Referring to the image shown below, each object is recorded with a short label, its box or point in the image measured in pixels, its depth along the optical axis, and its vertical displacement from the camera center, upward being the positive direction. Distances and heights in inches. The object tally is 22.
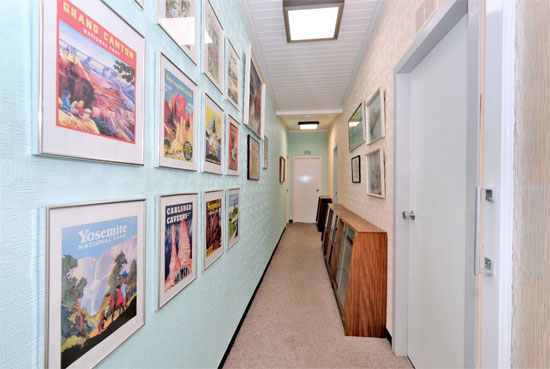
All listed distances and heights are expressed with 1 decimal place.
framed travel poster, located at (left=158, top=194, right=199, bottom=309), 37.1 -10.7
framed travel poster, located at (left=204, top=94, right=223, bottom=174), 52.6 +10.7
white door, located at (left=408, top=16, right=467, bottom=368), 48.9 -4.9
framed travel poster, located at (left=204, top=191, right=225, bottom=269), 53.5 -10.5
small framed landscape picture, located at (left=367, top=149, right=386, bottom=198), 85.1 +3.4
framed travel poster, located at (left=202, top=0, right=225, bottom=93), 51.9 +31.3
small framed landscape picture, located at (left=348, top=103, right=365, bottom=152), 113.0 +28.3
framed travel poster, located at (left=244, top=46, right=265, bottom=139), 83.7 +33.9
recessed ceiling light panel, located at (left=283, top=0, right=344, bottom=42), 76.2 +56.1
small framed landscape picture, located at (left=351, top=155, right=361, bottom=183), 122.8 +7.3
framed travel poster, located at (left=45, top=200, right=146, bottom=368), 21.3 -10.3
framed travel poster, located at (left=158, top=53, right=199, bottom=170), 36.3 +10.6
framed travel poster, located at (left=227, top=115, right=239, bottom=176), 68.7 +10.5
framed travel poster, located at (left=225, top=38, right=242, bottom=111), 67.7 +31.5
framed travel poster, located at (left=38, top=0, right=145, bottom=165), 20.7 +10.0
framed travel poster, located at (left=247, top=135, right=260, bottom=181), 95.1 +9.7
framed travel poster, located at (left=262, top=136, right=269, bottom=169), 132.0 +17.8
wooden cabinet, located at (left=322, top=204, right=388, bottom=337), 82.0 -35.5
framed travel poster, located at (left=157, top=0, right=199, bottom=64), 36.8 +26.7
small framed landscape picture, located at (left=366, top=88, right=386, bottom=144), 84.4 +25.0
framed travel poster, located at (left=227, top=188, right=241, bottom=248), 69.1 -10.2
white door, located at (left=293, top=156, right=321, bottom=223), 301.1 -0.9
